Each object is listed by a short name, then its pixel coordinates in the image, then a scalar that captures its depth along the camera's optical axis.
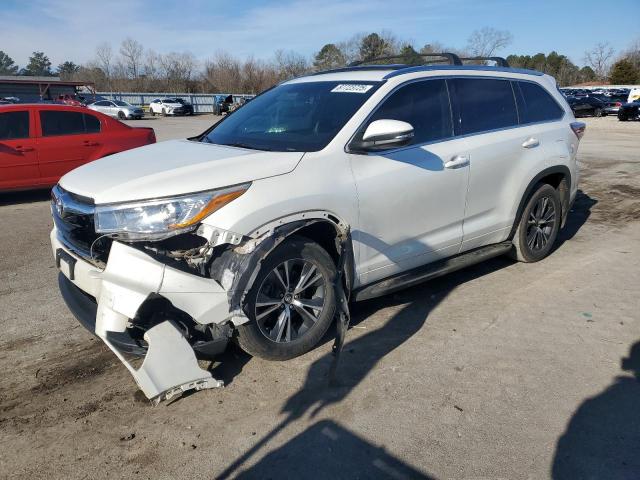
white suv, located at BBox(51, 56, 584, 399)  3.11
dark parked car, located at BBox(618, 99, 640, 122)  29.33
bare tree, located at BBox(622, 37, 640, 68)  82.92
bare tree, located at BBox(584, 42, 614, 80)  93.56
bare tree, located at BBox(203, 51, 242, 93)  72.88
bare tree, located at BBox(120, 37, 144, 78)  79.94
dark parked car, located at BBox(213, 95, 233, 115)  40.66
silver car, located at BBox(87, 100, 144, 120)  39.06
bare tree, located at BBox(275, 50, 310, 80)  71.74
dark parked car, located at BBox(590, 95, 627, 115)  34.44
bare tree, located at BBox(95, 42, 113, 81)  79.81
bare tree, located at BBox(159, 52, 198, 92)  73.12
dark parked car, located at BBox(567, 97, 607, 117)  34.09
